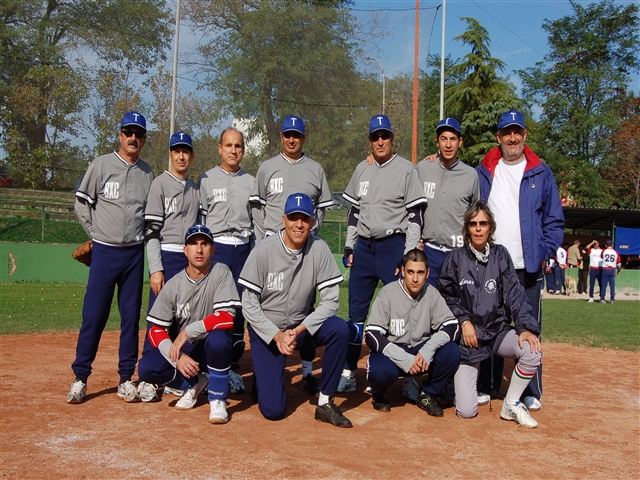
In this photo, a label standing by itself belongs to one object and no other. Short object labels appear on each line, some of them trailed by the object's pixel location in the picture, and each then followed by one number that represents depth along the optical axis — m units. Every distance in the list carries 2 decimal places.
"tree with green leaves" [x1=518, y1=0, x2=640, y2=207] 35.53
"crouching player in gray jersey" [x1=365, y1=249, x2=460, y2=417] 4.91
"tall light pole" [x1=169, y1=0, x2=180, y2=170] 18.31
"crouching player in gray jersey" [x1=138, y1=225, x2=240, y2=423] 4.83
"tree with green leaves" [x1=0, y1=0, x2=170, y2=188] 22.33
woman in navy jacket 4.95
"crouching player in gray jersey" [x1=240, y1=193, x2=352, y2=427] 4.76
